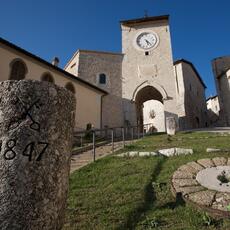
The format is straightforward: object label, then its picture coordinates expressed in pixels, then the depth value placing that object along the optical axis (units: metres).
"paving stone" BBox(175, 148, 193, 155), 6.50
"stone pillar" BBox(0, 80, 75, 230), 1.99
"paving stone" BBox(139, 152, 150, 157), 6.95
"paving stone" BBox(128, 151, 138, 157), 7.15
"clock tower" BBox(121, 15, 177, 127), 21.31
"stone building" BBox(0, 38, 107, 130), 12.39
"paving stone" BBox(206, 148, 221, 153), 6.36
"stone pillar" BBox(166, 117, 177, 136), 14.09
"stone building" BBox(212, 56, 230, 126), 26.33
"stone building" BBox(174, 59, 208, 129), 22.33
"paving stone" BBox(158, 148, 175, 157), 6.66
